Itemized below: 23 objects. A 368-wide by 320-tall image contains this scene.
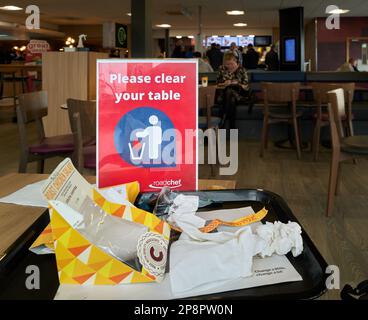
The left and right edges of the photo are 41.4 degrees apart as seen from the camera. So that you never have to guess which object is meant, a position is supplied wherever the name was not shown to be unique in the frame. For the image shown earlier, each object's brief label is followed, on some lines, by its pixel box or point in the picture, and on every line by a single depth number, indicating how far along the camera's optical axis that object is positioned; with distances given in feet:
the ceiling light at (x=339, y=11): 41.88
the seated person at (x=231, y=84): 24.58
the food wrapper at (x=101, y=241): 2.09
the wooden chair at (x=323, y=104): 17.48
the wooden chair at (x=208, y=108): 16.85
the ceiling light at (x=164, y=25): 58.28
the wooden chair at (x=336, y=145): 12.18
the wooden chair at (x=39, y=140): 11.62
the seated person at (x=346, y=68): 33.96
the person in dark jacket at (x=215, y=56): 44.82
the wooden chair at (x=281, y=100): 20.10
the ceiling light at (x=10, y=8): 40.14
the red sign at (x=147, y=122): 3.27
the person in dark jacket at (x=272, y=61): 43.37
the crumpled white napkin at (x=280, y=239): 2.37
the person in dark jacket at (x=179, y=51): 44.39
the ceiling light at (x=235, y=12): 43.73
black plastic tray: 2.04
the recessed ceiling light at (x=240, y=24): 58.11
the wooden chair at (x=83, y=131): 10.30
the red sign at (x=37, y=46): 23.66
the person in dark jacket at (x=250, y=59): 48.49
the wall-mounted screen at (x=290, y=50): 39.37
